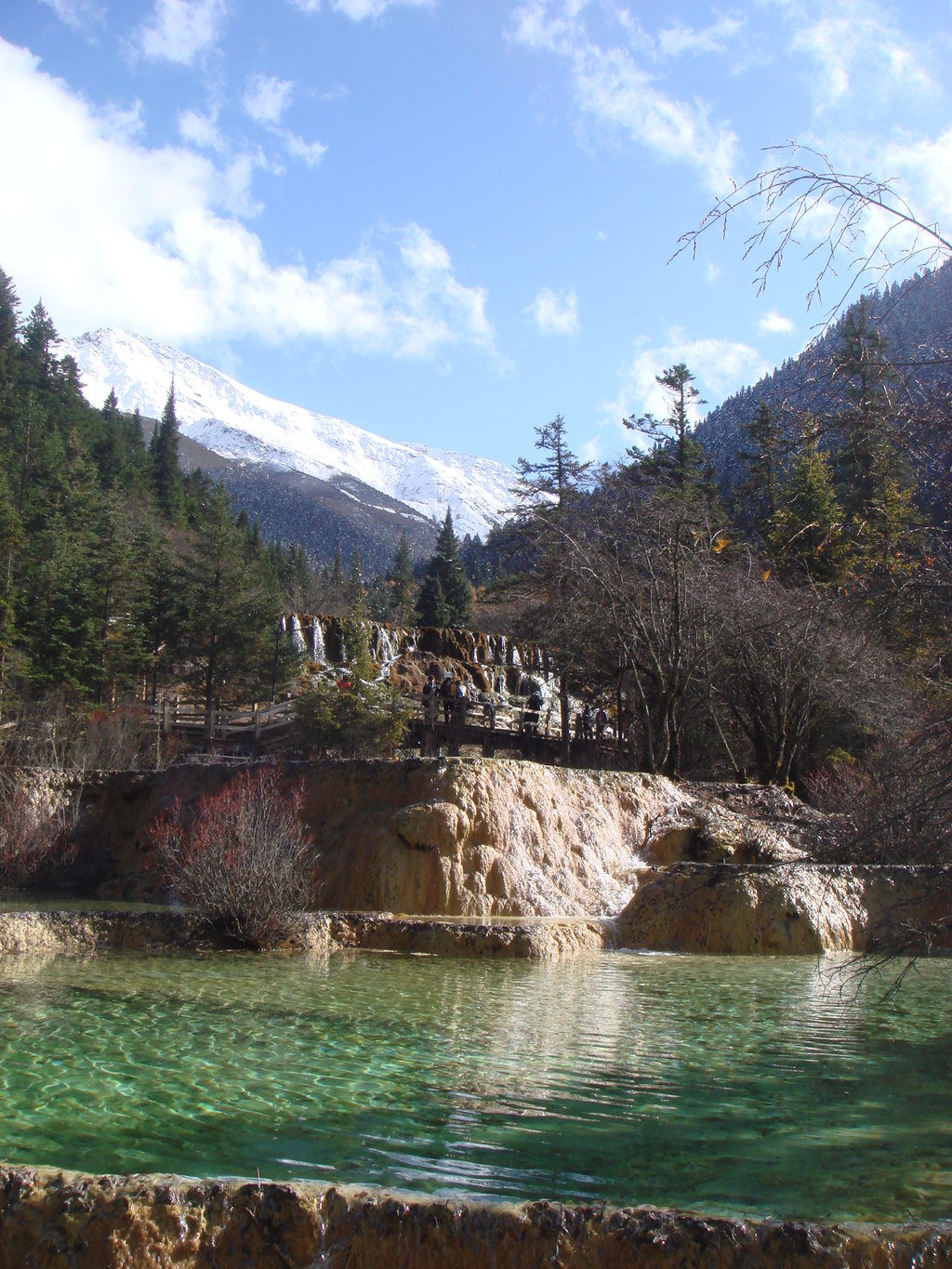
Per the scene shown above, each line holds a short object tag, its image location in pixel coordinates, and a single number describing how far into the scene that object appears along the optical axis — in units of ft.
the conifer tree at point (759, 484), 131.08
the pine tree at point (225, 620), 144.36
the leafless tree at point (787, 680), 80.38
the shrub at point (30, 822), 73.00
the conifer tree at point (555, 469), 147.23
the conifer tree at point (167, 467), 260.01
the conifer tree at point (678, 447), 147.02
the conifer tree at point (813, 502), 103.09
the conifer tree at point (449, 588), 247.91
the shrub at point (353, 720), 109.50
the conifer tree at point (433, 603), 244.42
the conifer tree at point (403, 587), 246.27
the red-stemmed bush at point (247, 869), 45.21
